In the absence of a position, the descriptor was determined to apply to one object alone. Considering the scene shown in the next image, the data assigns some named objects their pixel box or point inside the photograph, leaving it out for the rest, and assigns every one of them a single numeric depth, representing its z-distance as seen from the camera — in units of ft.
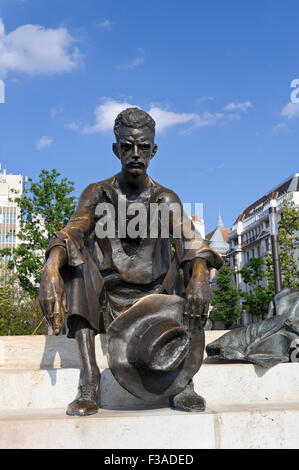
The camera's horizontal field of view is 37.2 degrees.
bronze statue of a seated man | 8.84
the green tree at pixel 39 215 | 59.67
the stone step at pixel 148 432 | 7.67
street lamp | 43.96
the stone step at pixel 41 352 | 14.25
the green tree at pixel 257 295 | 78.12
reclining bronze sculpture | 12.76
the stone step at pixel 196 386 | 9.99
